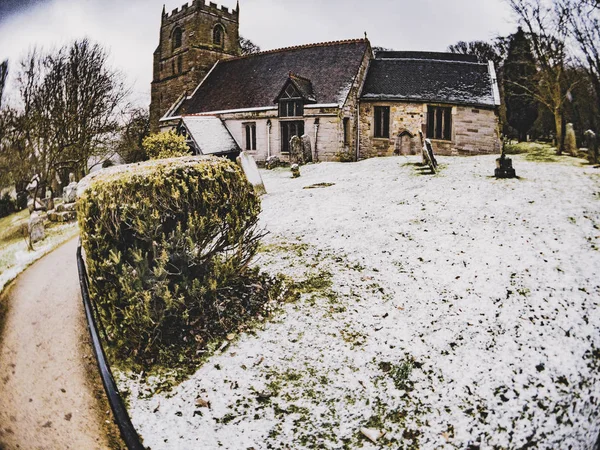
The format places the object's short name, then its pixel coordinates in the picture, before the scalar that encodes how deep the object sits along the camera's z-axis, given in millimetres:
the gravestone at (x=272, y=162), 16592
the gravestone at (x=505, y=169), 10312
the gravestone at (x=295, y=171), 13836
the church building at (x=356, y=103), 19703
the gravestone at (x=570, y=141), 7918
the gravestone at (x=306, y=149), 17906
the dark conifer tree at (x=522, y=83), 9572
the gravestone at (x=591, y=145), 6932
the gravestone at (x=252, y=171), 9680
